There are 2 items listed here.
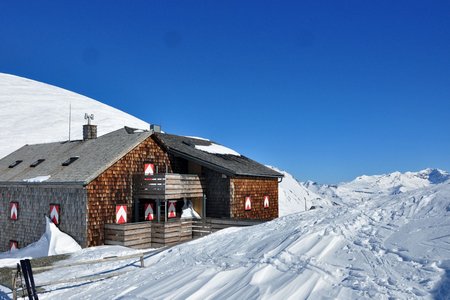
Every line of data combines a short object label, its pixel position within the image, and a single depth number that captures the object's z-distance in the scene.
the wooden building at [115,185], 19.02
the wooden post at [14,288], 9.91
